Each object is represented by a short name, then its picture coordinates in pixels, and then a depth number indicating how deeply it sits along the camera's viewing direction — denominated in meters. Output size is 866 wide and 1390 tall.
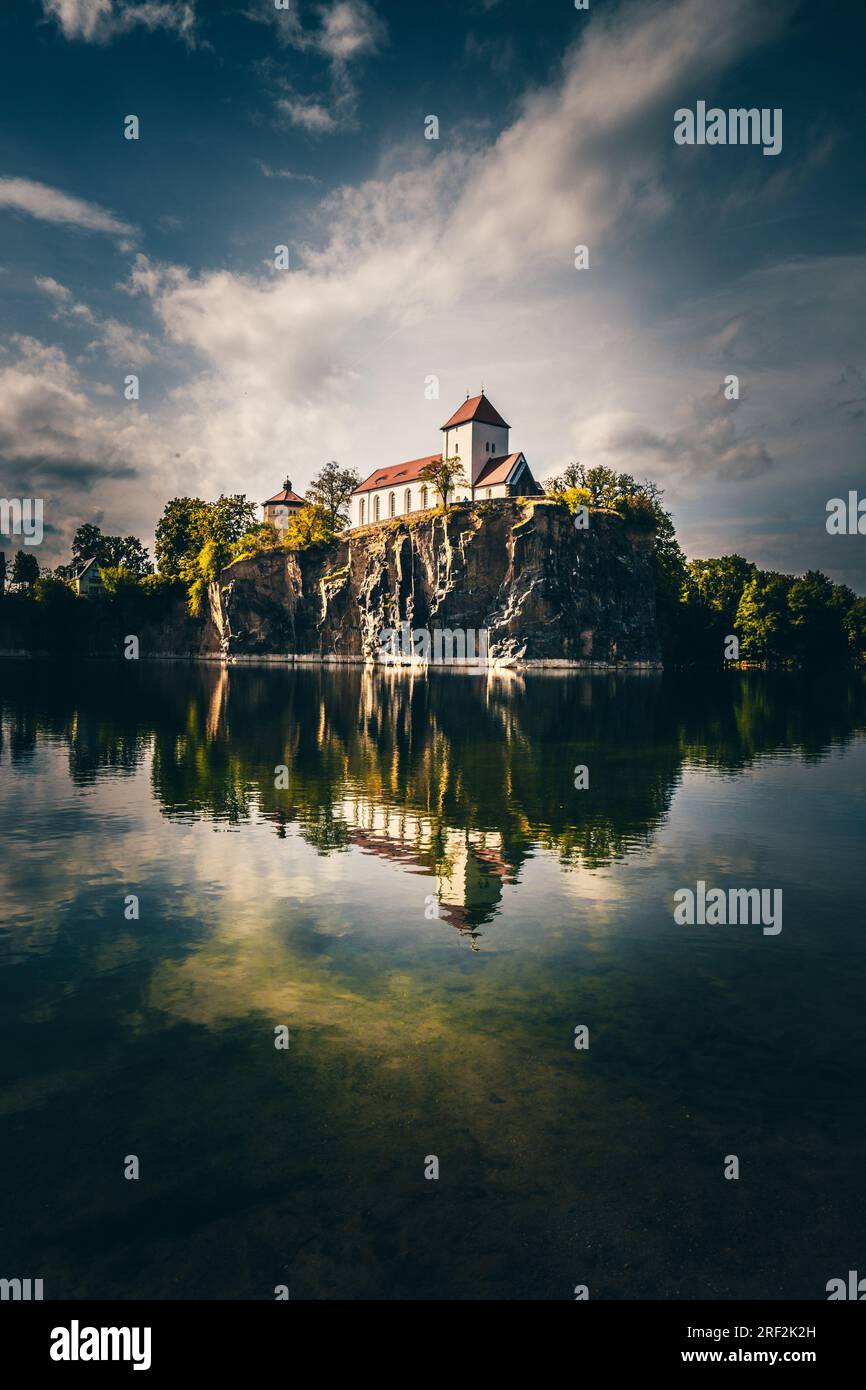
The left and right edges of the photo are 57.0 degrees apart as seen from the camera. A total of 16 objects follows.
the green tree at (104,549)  178.20
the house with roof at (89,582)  172.00
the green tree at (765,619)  130.62
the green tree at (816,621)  131.25
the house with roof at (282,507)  172.38
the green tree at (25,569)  171.12
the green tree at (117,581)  155.00
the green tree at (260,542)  147.75
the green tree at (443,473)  131.88
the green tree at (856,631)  141.38
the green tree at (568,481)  136.38
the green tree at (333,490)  153.00
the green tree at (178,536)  160.00
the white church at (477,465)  135.88
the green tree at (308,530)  147.12
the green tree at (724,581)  141.25
